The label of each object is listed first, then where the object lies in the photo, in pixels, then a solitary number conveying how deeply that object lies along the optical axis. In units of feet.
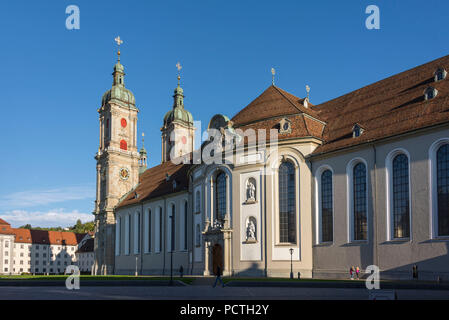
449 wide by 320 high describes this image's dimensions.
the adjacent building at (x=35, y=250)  392.68
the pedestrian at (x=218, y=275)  93.66
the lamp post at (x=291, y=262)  128.15
